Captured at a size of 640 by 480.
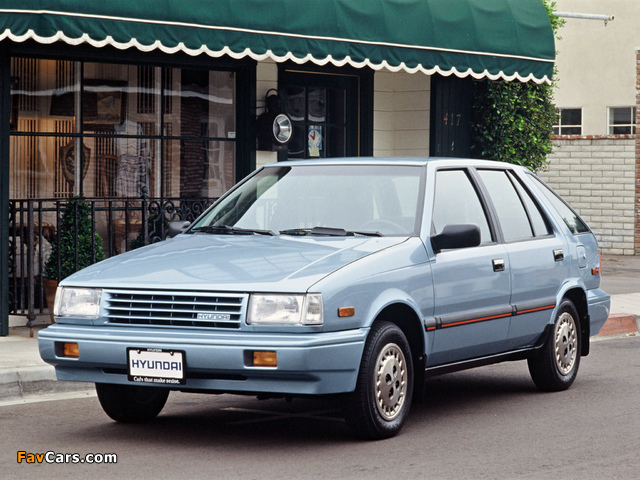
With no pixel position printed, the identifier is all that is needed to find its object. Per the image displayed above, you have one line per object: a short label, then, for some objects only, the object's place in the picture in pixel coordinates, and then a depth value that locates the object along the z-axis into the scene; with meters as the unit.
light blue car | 5.94
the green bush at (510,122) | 15.20
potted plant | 10.86
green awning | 10.08
